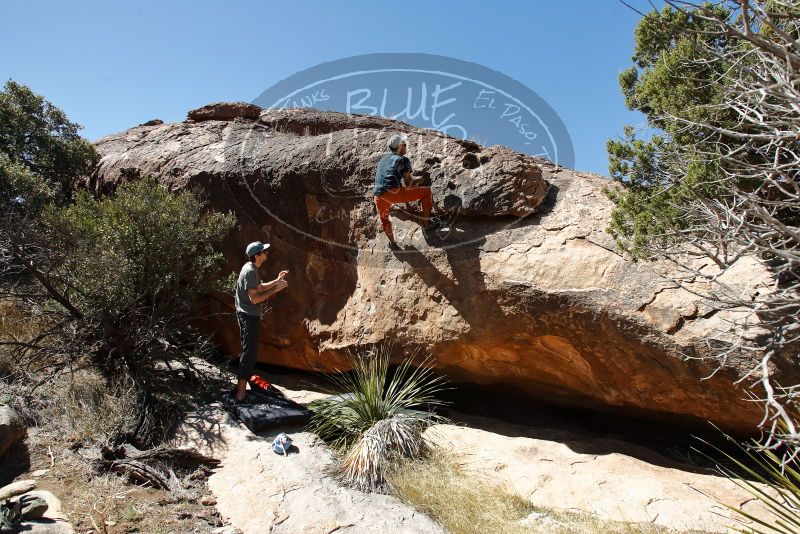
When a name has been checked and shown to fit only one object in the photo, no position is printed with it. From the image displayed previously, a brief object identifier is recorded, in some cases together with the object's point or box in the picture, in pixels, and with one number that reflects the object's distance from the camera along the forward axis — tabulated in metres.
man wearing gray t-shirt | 7.29
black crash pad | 7.11
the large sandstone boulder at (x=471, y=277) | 6.58
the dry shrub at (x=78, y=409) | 6.92
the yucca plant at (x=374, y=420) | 6.55
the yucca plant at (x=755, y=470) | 5.35
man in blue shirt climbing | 7.64
